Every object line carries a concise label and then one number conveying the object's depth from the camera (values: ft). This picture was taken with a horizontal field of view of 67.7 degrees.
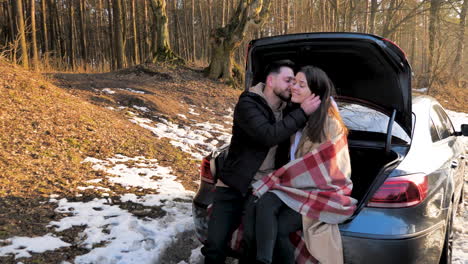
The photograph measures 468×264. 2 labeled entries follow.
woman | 7.54
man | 8.32
